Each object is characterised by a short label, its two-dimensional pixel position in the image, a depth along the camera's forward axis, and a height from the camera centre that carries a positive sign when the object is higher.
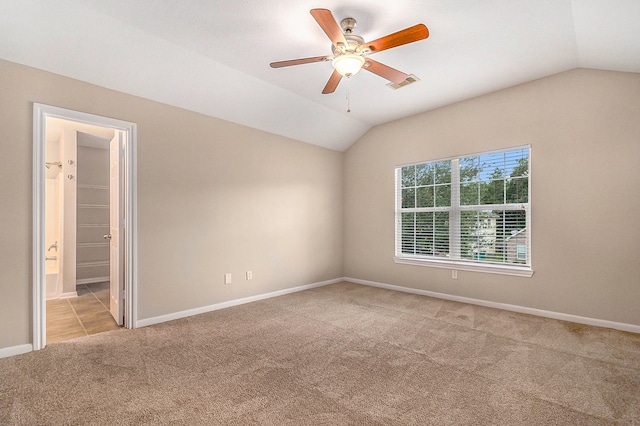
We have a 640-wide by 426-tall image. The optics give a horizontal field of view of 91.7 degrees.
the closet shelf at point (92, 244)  5.94 -0.57
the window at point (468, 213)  3.97 +0.02
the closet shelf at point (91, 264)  5.87 -0.94
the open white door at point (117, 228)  3.42 -0.15
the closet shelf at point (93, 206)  5.97 +0.18
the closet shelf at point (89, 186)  5.97 +0.57
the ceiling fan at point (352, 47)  2.06 +1.24
